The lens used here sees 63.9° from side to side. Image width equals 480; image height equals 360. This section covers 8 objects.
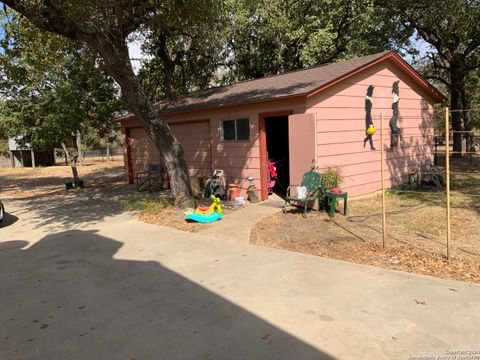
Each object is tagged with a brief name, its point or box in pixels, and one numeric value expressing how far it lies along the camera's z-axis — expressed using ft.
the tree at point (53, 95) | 47.19
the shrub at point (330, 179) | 29.55
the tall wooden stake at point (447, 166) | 15.72
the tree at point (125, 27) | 26.96
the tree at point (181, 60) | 41.63
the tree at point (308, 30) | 61.41
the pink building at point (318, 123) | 31.48
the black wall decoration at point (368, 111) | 35.86
